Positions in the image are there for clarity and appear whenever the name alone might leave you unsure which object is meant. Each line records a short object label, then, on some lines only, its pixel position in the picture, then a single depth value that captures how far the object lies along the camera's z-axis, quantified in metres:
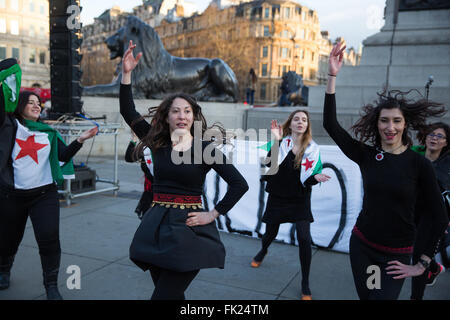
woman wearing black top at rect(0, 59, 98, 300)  3.56
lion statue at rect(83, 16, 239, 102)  12.82
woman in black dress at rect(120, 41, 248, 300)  2.46
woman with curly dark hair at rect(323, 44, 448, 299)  2.56
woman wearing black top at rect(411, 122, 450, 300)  3.58
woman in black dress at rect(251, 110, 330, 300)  4.17
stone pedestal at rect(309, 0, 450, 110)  10.59
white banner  5.41
